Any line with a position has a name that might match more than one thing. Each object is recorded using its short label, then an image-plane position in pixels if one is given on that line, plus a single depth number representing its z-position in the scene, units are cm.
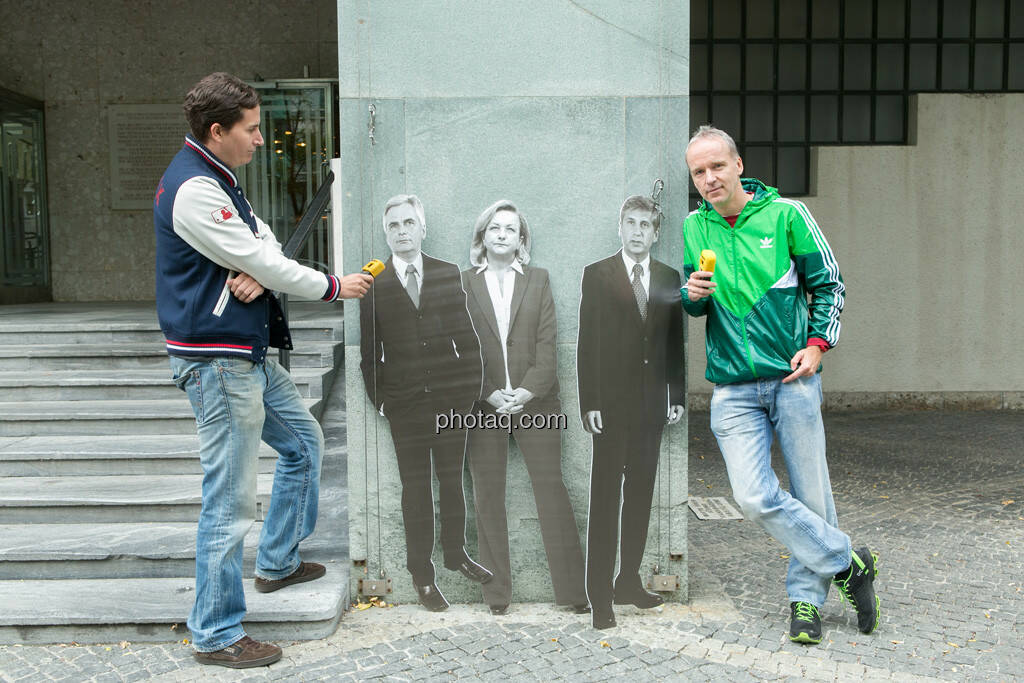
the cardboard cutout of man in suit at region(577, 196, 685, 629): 362
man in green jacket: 327
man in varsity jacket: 299
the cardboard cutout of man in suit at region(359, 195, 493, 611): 361
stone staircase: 344
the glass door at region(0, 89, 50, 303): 981
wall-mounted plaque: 1016
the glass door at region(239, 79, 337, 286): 964
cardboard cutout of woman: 362
